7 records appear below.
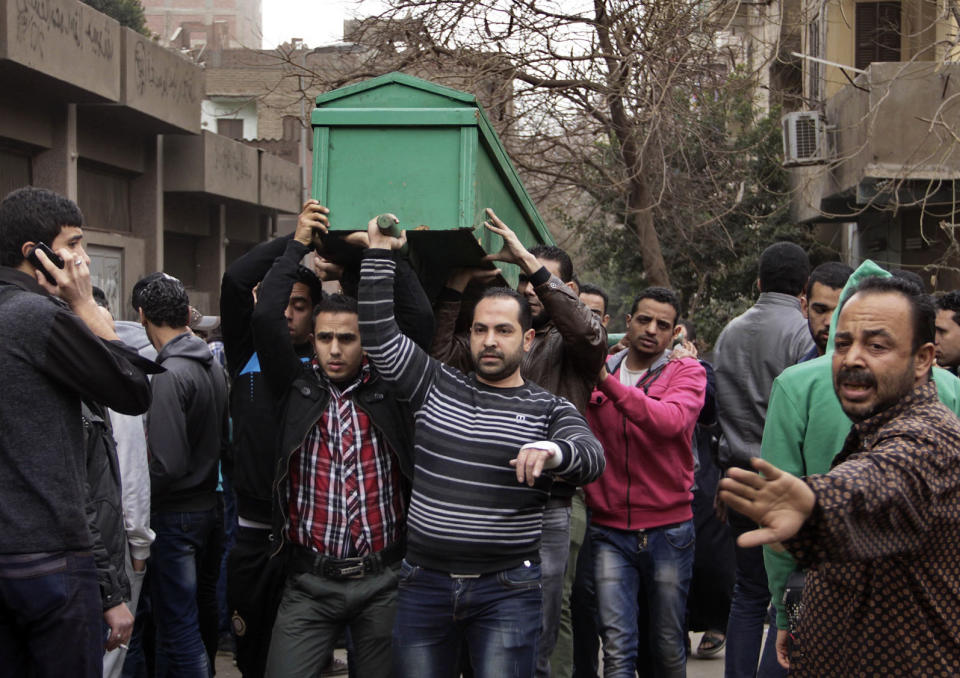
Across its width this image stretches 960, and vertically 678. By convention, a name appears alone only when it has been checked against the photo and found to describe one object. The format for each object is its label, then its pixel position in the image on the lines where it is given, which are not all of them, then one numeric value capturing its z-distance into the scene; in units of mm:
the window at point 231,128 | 34875
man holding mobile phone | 3041
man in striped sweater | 3646
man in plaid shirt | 3902
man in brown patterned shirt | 2090
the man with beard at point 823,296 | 4605
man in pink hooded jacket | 4742
